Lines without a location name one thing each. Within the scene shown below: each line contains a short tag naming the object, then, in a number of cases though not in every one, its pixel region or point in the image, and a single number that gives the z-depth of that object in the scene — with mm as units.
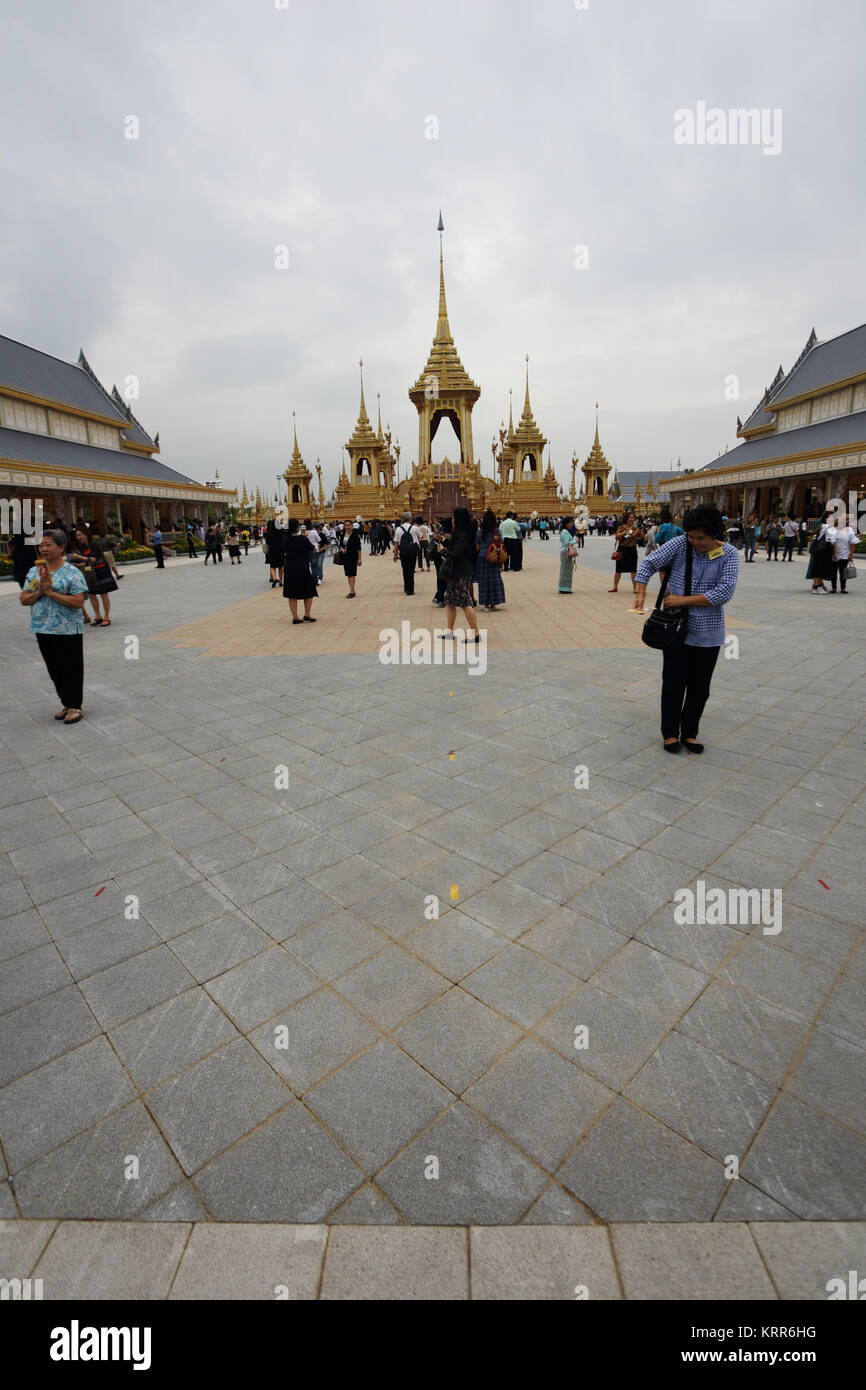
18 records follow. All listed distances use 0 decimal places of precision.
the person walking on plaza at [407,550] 14031
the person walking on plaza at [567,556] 13445
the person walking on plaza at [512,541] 15844
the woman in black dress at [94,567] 10417
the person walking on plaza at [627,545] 12836
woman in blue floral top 6012
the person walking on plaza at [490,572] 10023
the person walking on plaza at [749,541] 22388
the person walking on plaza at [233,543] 26844
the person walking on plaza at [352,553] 13464
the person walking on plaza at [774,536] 23316
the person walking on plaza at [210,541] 27094
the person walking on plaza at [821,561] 13344
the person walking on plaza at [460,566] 8719
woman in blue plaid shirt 4773
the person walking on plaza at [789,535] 23453
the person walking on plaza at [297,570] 10094
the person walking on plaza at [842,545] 12914
